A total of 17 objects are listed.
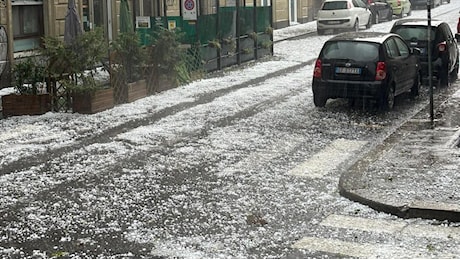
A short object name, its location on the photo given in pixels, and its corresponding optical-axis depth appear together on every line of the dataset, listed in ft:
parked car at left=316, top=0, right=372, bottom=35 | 111.65
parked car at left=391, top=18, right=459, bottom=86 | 59.11
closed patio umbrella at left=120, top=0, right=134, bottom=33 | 66.80
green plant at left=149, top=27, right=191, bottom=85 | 57.52
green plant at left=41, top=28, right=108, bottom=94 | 48.16
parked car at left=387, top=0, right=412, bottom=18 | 146.30
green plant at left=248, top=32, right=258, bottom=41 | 79.15
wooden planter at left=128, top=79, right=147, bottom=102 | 53.42
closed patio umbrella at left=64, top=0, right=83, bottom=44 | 57.72
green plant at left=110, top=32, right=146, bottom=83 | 52.90
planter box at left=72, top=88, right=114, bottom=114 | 48.14
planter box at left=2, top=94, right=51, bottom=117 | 47.75
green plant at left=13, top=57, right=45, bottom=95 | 47.73
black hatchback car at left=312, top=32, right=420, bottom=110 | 47.70
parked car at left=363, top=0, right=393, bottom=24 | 127.95
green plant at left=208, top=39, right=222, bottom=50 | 69.87
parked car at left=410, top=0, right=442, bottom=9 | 178.81
